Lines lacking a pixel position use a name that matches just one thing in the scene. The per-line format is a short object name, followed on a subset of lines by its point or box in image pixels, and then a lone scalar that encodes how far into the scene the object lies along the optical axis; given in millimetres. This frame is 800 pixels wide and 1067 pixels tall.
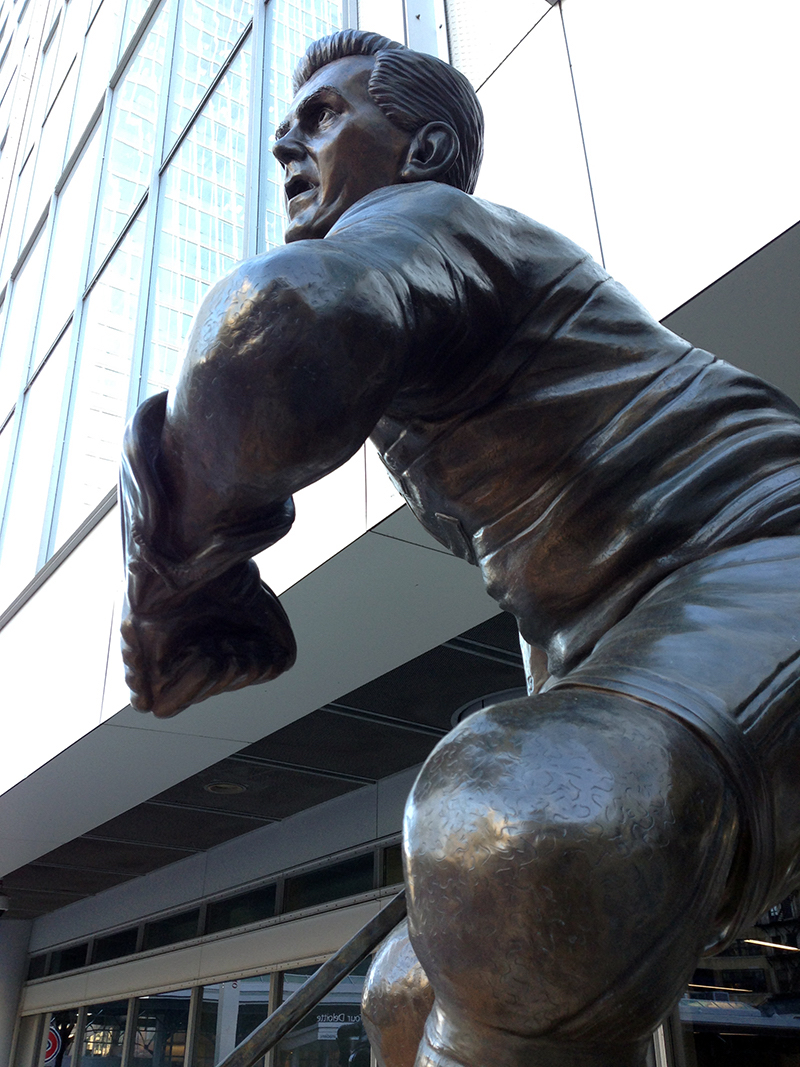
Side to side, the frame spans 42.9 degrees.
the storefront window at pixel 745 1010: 4422
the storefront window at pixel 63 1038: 12758
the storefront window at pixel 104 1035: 11383
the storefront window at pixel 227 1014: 8633
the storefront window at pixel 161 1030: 9922
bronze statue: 563
